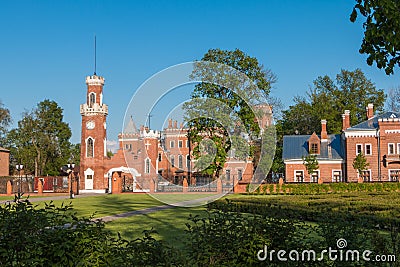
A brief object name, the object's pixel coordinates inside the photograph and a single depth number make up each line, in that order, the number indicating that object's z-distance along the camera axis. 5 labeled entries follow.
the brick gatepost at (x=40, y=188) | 42.14
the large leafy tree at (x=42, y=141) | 61.00
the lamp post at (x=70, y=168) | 40.03
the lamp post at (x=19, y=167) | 43.35
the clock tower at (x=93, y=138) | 51.66
